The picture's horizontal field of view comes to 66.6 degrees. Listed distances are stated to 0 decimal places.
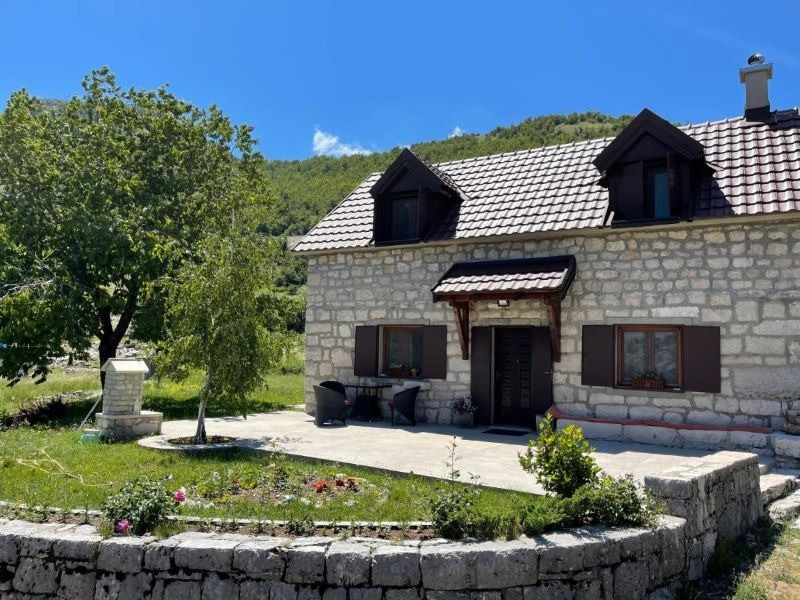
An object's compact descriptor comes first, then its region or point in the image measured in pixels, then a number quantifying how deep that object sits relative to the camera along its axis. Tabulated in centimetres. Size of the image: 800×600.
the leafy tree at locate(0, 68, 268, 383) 1443
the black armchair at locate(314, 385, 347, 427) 1208
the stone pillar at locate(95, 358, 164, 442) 1005
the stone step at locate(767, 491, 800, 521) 687
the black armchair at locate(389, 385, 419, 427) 1205
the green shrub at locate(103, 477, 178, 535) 499
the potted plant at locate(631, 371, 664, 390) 1029
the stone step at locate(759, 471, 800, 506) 730
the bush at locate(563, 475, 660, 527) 497
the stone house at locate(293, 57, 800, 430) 970
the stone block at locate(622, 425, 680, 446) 983
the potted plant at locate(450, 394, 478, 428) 1195
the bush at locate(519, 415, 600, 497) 532
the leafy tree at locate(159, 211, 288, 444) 966
